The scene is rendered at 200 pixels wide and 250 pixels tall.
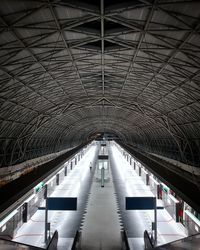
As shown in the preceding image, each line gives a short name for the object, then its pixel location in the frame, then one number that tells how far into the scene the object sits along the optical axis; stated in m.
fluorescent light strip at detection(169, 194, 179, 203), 25.98
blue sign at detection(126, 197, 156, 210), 20.73
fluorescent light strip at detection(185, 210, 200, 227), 19.73
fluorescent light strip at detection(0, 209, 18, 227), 18.75
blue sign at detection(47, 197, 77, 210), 20.55
